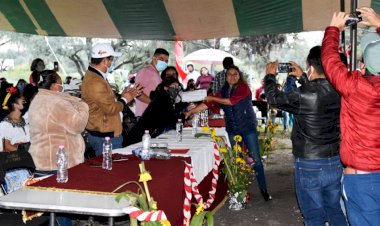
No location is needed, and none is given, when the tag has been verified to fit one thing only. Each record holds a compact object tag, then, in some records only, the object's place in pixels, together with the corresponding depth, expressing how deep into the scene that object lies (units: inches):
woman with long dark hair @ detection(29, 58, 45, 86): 277.6
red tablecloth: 119.3
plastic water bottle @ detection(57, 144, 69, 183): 122.6
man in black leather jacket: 131.4
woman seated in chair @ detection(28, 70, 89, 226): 143.3
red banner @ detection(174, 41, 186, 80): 521.0
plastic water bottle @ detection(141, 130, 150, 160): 154.5
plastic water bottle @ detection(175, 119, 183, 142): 197.3
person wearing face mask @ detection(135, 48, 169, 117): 249.3
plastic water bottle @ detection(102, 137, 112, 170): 138.9
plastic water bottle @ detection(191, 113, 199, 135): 220.1
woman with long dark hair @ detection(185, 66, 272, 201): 221.0
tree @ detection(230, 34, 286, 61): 937.5
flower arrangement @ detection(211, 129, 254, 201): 212.2
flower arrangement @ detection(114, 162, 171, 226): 102.3
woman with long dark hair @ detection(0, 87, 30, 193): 197.2
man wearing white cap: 171.8
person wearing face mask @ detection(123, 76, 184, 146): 207.9
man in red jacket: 101.0
